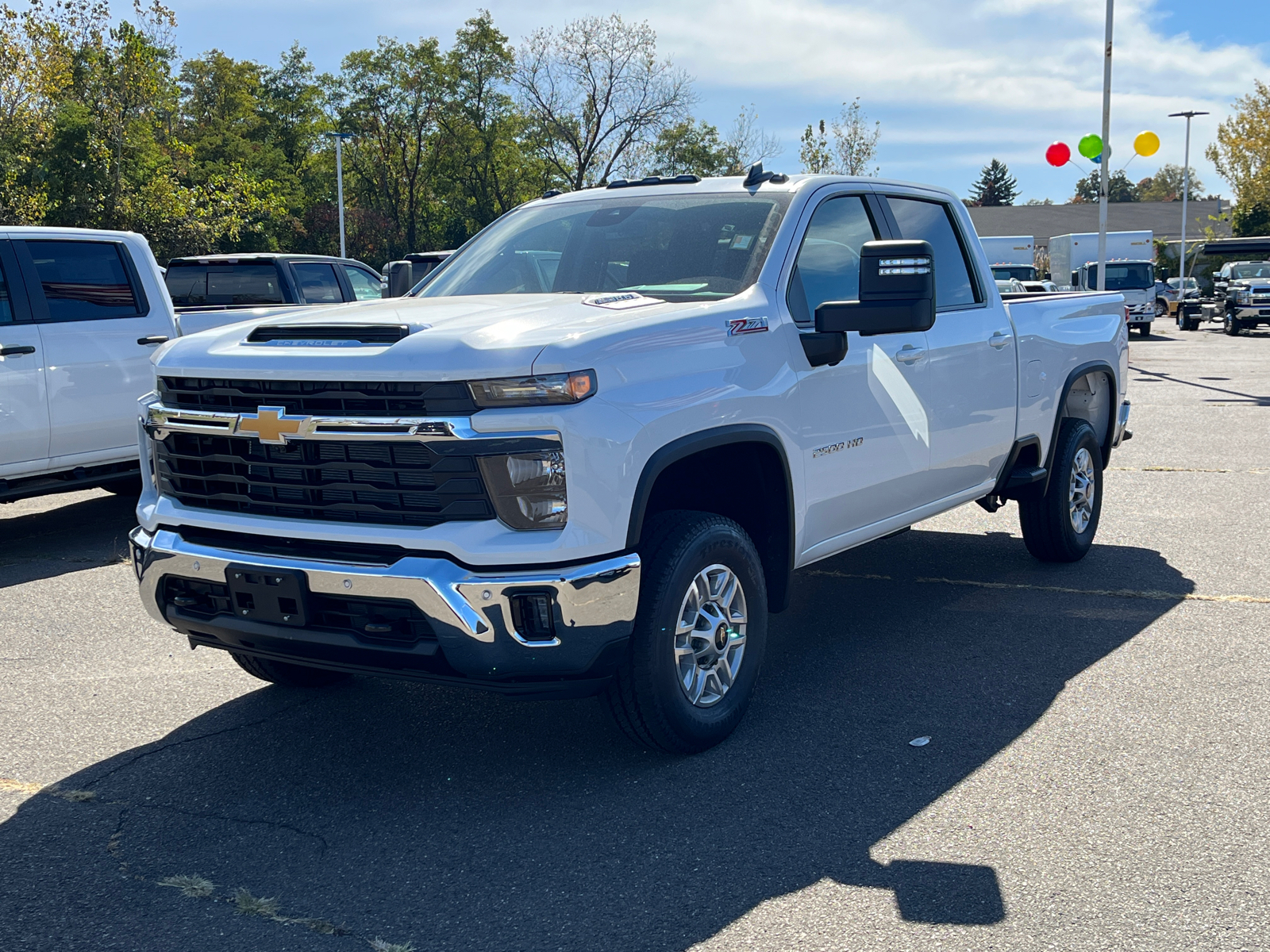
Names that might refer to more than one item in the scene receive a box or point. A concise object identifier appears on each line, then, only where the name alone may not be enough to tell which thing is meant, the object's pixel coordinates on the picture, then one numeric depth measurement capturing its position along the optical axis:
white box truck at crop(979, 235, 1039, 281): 44.68
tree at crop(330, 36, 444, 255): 59.31
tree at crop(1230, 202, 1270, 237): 62.38
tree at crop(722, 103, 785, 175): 56.62
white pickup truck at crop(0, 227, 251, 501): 7.70
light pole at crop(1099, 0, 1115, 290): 25.78
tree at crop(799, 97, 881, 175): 49.09
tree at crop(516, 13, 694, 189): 52.00
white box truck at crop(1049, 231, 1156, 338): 36.41
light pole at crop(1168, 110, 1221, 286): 42.89
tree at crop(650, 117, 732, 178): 57.88
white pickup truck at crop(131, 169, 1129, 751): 3.62
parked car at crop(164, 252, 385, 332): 12.32
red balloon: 23.08
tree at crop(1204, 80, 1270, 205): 62.44
